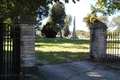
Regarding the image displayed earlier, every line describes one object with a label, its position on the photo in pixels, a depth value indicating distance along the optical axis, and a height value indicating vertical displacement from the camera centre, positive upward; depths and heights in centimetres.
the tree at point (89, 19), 4085 +605
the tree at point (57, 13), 4516 +829
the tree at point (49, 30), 4011 +206
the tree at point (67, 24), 7322 +733
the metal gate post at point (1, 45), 350 -23
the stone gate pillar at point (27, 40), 463 -12
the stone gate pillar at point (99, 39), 696 -11
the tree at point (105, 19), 5349 +756
